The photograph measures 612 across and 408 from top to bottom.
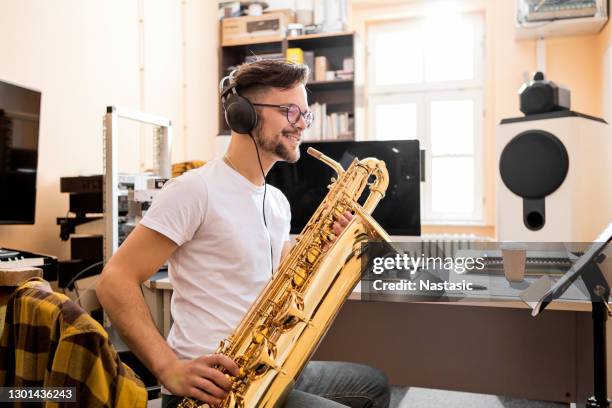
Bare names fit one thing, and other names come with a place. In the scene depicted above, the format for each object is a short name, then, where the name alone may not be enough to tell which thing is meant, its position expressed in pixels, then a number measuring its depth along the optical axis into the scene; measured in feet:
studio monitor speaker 6.98
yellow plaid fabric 2.39
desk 7.08
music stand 4.04
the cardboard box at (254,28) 14.82
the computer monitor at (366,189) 6.97
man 3.62
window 15.65
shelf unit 14.55
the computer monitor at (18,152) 6.85
